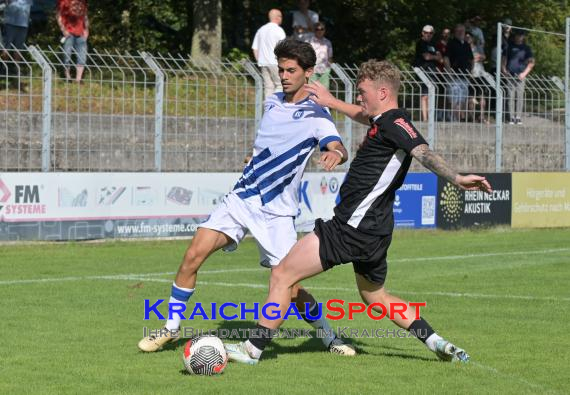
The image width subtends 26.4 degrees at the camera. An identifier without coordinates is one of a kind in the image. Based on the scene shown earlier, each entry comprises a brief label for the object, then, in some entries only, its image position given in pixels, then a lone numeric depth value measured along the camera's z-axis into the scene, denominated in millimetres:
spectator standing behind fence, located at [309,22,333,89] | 20709
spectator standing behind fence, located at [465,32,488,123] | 22078
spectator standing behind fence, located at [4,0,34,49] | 20859
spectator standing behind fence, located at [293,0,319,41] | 22609
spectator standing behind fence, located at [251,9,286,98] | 19859
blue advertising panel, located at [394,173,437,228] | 20812
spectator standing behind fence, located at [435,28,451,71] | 24719
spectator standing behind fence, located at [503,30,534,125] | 25609
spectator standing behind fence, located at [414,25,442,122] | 23625
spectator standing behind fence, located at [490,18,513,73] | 26250
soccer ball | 7832
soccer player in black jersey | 8078
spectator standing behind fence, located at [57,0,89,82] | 20953
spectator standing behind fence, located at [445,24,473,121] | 24328
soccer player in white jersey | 8734
